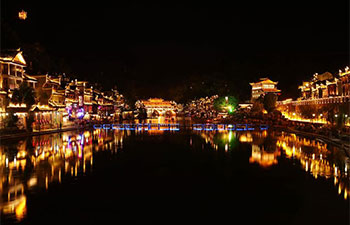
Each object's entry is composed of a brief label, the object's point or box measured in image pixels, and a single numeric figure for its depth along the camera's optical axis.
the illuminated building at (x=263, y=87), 68.60
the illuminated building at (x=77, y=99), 57.05
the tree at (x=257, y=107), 56.46
